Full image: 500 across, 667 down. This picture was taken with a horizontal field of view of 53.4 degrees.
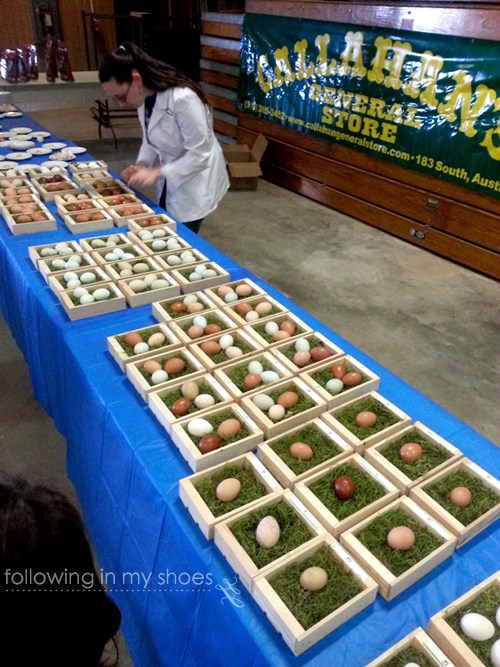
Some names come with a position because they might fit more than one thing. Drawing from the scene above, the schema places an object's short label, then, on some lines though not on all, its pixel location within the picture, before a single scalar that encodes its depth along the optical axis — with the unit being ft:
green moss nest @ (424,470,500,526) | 3.72
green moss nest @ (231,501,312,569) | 3.36
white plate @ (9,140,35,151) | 11.32
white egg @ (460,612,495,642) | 2.96
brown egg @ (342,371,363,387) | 4.91
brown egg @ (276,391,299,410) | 4.60
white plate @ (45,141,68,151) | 11.60
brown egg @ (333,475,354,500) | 3.77
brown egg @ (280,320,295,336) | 5.61
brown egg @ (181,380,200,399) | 4.66
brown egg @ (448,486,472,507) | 3.79
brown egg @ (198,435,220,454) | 4.06
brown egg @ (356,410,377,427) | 4.47
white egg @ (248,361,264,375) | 5.01
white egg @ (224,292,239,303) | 6.12
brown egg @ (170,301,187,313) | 5.87
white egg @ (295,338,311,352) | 5.34
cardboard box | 18.07
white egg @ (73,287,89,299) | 5.98
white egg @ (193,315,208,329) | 5.61
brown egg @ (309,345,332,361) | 5.25
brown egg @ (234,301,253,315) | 5.94
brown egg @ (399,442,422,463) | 4.14
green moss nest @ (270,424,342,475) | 4.05
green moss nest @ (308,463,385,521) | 3.72
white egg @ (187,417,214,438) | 4.22
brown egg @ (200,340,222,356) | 5.27
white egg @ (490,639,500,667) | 2.82
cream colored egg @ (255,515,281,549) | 3.41
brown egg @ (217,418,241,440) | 4.24
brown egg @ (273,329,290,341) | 5.50
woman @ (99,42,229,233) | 7.43
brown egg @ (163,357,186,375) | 4.97
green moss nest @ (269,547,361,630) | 3.06
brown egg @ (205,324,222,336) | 5.56
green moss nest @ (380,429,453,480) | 4.05
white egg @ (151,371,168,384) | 4.82
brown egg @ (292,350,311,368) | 5.17
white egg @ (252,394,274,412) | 4.58
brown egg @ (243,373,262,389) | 4.83
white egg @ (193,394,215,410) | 4.58
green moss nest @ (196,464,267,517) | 3.68
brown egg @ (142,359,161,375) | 4.94
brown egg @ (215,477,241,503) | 3.72
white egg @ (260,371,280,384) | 4.91
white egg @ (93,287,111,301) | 5.95
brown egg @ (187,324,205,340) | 5.47
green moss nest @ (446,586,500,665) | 2.91
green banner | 12.07
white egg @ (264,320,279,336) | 5.62
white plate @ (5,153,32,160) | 10.70
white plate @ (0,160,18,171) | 9.93
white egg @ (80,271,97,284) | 6.29
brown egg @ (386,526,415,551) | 3.44
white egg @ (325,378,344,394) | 4.82
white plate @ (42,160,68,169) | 10.21
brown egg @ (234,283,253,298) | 6.31
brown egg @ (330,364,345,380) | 4.98
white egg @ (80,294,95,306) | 5.86
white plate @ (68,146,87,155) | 11.26
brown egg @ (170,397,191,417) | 4.46
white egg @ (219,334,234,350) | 5.36
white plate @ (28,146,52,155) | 11.09
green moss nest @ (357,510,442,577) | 3.37
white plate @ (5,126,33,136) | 12.51
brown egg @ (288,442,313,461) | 4.10
